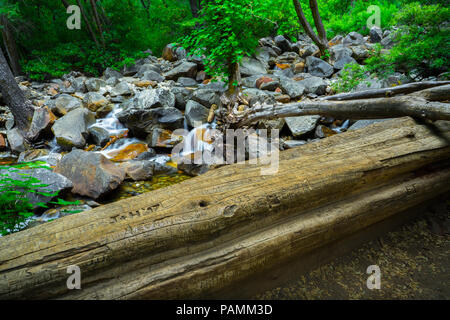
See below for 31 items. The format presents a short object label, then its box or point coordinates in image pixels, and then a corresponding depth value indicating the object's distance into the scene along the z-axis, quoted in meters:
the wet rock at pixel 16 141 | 5.74
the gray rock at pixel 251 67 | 8.69
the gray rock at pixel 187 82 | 9.09
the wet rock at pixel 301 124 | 4.97
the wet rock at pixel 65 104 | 6.65
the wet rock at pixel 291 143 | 4.76
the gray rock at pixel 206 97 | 6.73
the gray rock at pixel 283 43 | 11.22
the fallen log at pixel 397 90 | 3.31
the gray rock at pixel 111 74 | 10.40
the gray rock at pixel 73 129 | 5.74
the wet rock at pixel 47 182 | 3.23
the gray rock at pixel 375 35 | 11.14
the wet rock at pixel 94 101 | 7.20
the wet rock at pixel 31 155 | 5.34
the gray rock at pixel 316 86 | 6.79
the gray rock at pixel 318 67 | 8.28
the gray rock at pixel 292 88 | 6.64
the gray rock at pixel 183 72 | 9.56
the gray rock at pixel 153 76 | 9.57
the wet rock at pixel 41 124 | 5.93
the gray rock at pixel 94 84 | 8.45
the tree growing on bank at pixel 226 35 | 5.13
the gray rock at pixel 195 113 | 6.20
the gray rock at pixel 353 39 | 10.62
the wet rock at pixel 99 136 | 5.98
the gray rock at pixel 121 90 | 8.27
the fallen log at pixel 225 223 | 1.23
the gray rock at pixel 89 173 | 3.76
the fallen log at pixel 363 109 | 2.19
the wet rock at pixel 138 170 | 4.44
